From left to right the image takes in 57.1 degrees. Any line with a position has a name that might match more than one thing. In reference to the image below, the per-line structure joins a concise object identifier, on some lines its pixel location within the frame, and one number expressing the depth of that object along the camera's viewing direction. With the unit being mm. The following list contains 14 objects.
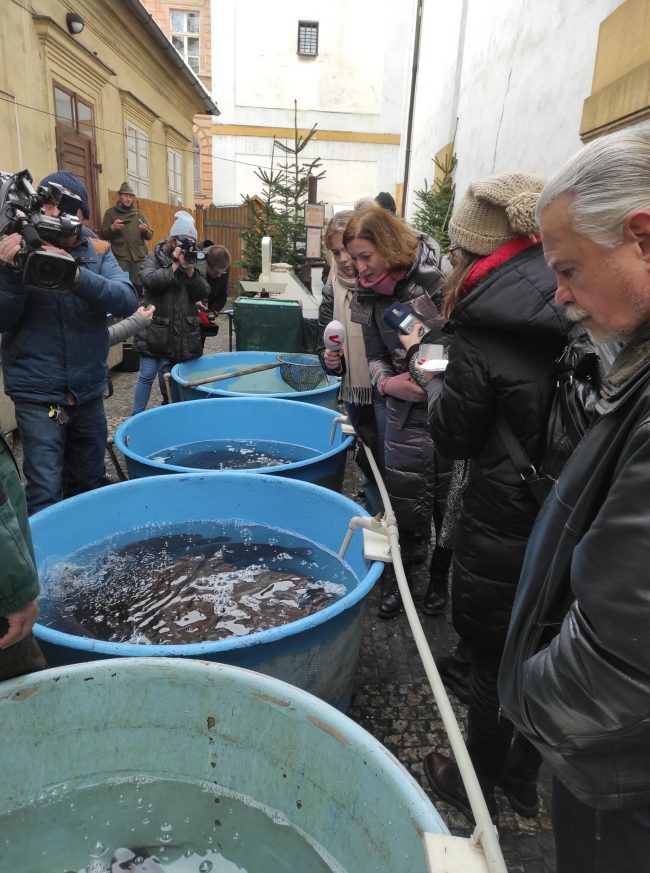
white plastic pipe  1058
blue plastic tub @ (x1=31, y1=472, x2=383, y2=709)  1888
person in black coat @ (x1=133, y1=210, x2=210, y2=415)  5508
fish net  6008
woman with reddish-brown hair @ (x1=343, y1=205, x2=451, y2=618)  2756
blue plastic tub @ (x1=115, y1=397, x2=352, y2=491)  4523
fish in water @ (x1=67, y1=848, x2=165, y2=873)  1591
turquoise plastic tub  1486
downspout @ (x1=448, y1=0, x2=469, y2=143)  9869
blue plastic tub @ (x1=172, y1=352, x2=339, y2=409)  6086
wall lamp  7969
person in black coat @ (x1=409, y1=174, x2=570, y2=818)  1613
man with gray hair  846
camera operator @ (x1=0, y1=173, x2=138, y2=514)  3184
